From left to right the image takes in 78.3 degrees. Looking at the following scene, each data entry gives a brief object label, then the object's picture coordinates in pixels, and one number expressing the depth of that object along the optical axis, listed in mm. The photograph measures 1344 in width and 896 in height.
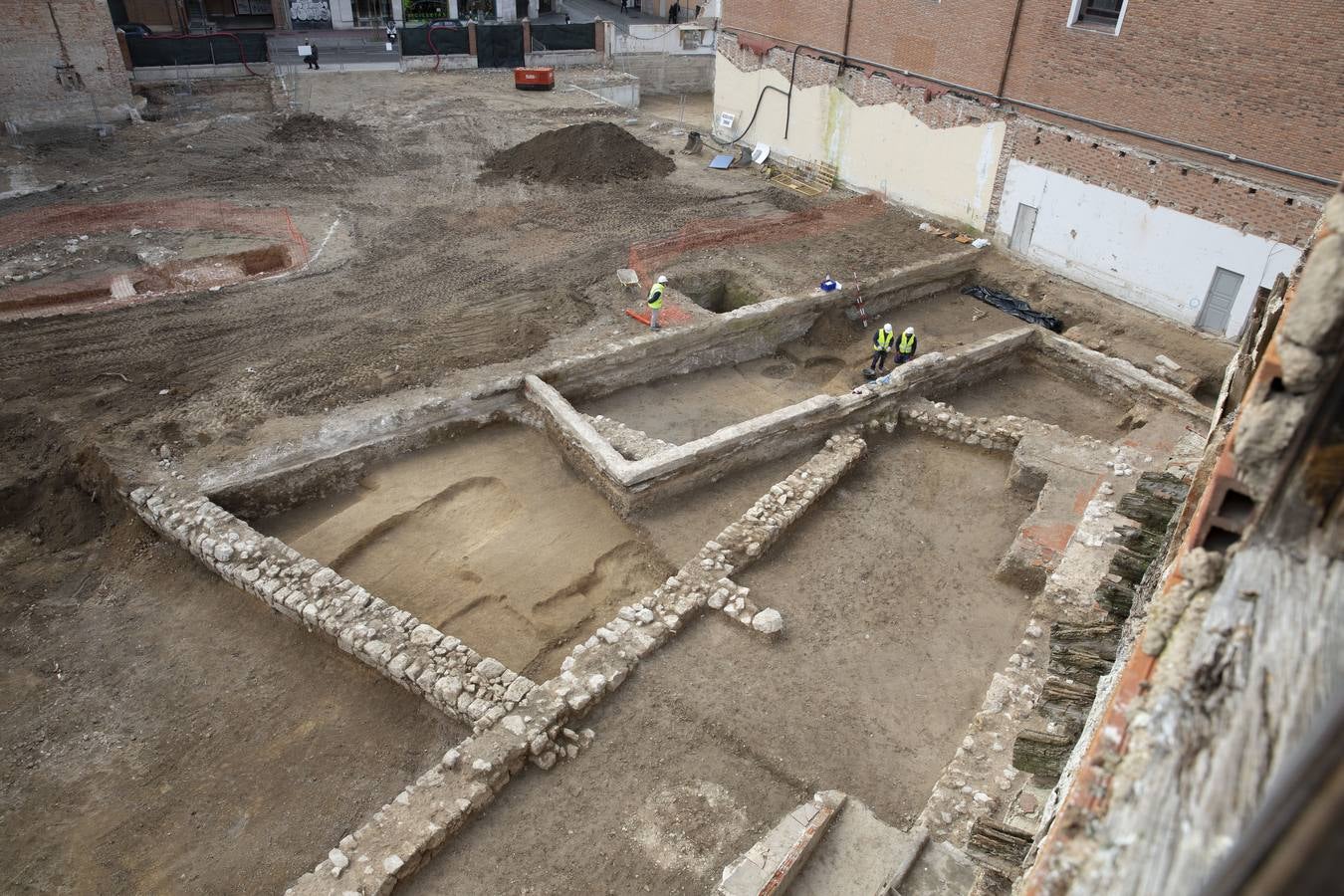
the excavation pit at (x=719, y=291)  15445
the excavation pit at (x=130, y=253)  14000
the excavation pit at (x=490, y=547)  8977
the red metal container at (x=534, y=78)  27594
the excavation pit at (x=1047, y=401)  12992
